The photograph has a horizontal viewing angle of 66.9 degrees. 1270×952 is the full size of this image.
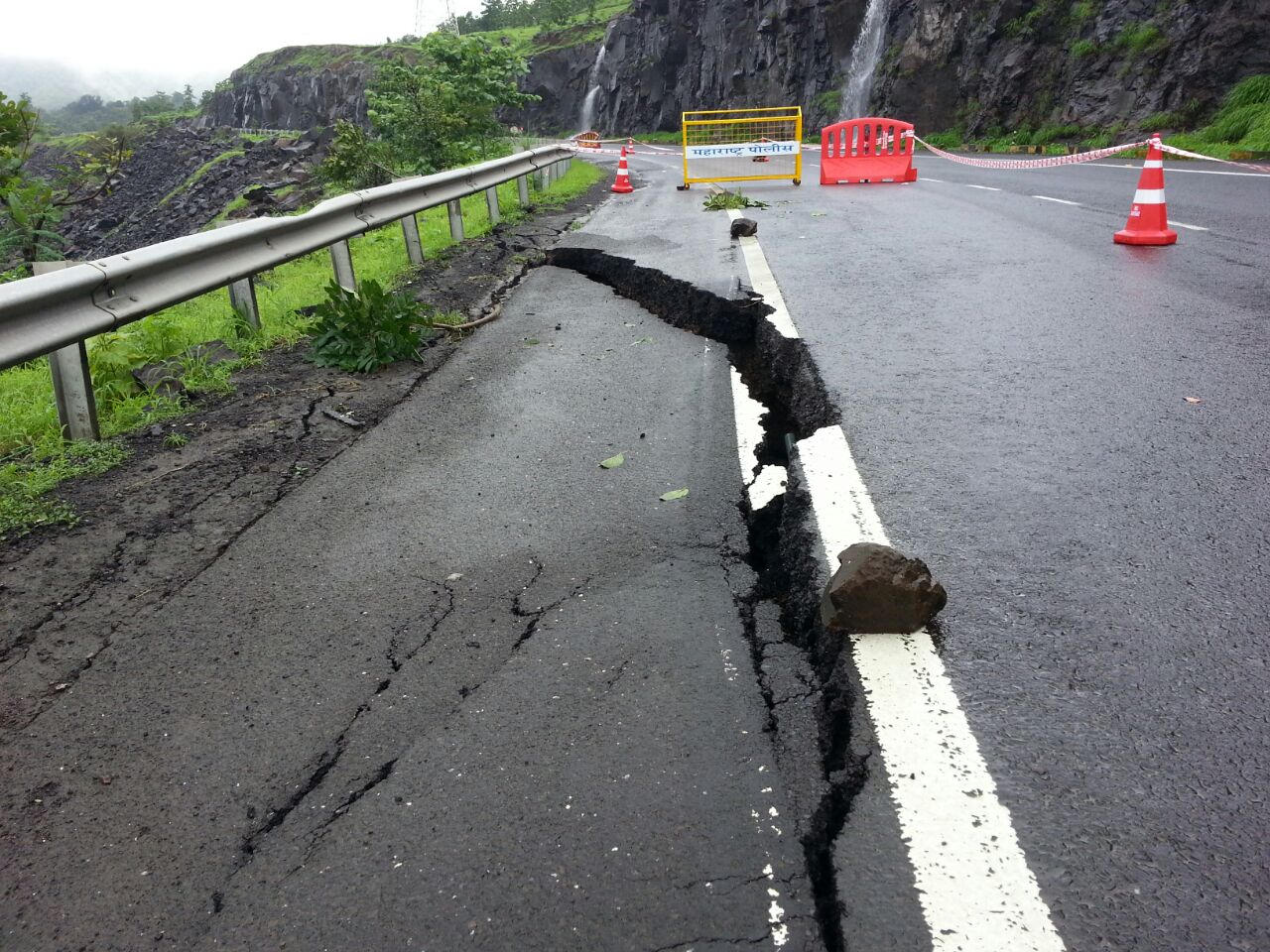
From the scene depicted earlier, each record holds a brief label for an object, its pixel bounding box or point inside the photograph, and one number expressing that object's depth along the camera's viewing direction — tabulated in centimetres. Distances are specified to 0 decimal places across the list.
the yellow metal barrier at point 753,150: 1680
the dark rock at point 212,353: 548
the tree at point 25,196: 989
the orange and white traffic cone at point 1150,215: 819
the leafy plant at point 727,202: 1282
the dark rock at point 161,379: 504
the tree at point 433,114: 1811
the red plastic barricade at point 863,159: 1658
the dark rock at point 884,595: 252
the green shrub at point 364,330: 551
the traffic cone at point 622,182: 1606
